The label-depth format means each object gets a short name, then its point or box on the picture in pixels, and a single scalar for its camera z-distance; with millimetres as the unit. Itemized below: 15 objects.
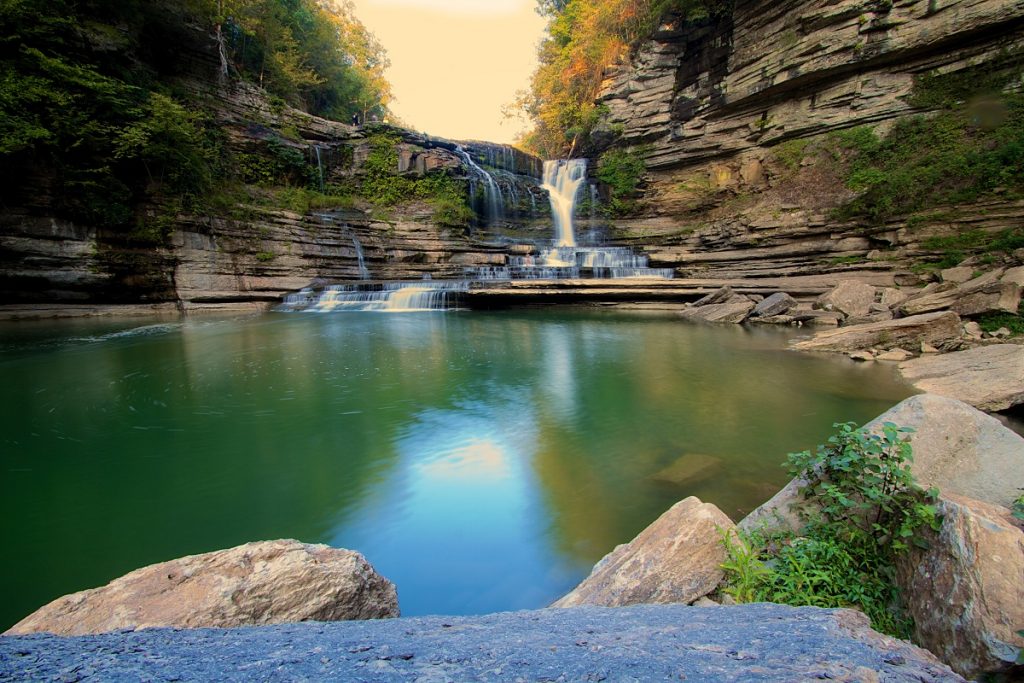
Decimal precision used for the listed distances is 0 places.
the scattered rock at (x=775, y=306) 11188
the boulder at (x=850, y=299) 10227
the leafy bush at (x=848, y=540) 1604
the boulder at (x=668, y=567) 1768
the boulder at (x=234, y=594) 1423
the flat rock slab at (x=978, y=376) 4094
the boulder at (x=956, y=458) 2047
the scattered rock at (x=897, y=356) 6500
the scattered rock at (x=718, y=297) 12914
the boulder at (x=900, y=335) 6715
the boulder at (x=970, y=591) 1226
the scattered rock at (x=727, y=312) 11367
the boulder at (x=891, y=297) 9805
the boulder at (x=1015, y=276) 7272
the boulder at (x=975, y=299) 6980
